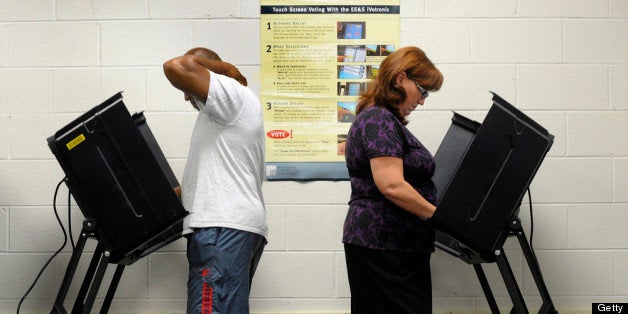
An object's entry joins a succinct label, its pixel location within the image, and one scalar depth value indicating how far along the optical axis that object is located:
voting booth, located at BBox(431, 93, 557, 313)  1.85
